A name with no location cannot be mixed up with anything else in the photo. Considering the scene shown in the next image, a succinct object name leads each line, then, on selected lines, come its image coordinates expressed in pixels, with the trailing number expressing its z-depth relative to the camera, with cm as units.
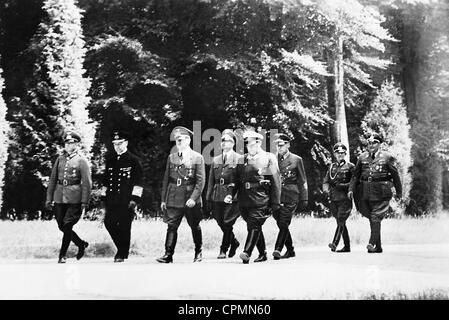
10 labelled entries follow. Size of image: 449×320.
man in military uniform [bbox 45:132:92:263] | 966
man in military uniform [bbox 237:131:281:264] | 929
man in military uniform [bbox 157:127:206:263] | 954
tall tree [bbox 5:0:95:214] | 1024
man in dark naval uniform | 984
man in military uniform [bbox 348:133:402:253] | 1015
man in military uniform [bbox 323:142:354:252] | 1052
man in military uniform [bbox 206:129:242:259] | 972
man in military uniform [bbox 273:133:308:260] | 1015
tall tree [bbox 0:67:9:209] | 1023
